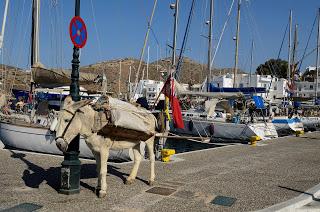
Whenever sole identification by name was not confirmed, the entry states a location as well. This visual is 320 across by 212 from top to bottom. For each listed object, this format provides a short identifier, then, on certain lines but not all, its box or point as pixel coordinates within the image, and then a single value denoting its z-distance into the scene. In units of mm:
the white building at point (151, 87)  69062
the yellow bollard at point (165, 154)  12789
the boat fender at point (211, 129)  27094
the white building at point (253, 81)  69812
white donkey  7391
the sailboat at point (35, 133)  15148
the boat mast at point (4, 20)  17956
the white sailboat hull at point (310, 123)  37156
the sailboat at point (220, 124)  25406
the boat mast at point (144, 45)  23984
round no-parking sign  7766
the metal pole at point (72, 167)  7820
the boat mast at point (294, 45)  47781
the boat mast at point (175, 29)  27453
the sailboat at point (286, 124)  29984
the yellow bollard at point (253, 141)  19778
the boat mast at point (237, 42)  39469
